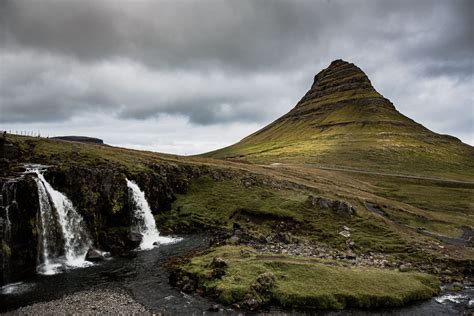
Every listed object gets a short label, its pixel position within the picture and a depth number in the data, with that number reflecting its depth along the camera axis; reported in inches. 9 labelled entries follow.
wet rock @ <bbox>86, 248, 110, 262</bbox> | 2048.5
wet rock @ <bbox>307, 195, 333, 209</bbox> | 2989.7
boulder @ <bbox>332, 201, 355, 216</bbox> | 2883.9
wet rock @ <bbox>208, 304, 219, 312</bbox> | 1421.0
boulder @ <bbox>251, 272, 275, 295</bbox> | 1531.7
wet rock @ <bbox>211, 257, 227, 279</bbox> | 1670.8
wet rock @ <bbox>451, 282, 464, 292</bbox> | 1748.3
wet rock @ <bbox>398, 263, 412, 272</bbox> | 1921.8
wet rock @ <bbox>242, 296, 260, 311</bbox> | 1437.7
